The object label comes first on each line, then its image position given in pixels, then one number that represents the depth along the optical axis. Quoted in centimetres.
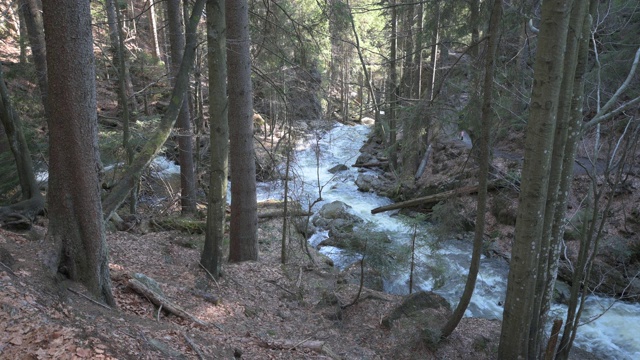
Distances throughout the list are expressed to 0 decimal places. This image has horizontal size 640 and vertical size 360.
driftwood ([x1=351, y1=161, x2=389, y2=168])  2150
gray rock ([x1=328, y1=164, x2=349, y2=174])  2157
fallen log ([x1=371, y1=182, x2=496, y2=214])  1445
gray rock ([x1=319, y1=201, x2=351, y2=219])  1526
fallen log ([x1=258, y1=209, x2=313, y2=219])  1370
